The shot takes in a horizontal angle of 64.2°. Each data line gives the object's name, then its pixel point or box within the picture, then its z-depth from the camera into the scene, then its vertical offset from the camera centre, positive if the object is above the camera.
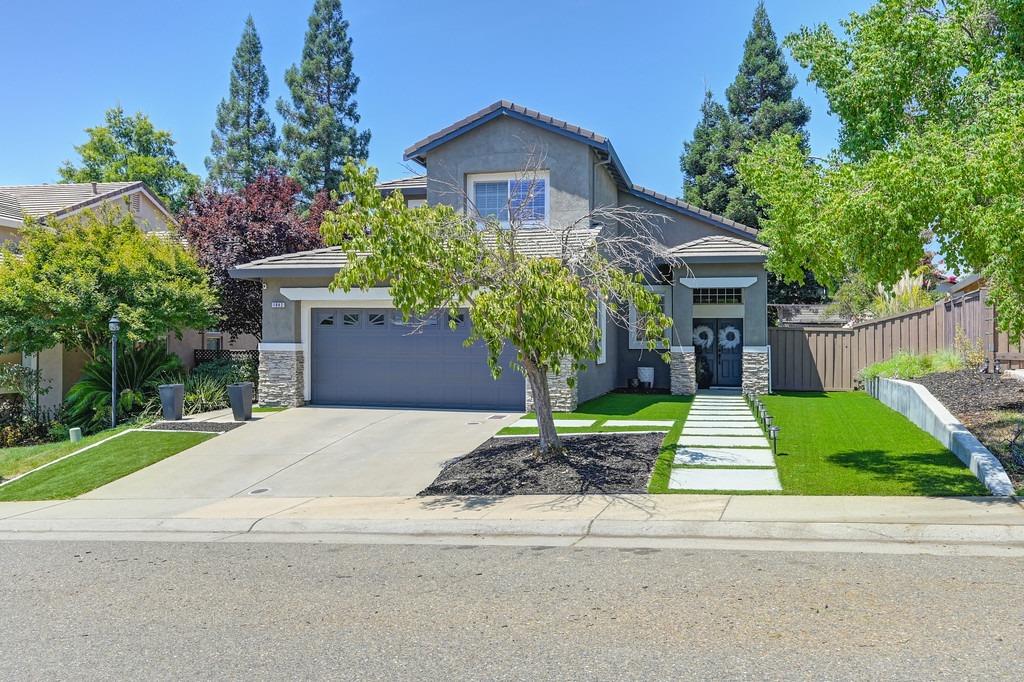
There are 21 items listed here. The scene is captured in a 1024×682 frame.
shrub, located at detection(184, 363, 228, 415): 18.09 -1.01
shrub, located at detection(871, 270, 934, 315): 24.55 +1.51
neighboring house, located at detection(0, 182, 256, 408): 19.59 +4.26
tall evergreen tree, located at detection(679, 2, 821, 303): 38.47 +11.25
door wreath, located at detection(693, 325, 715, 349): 21.91 +0.34
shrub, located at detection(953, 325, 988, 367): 16.36 -0.03
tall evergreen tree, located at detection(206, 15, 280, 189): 46.34 +12.76
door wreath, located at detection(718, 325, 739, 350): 21.81 +0.28
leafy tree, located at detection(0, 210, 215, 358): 17.12 +1.38
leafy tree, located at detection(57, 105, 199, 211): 45.16 +10.82
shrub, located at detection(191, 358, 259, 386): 20.12 -0.52
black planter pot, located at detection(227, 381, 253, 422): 16.19 -0.99
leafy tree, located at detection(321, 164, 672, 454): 10.01 +0.95
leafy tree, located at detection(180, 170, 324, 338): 22.76 +3.20
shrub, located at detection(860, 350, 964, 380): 17.22 -0.38
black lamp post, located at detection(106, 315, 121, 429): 16.45 -0.26
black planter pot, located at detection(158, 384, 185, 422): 16.19 -1.03
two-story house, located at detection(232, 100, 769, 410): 17.58 +0.87
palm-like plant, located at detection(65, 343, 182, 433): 17.99 -0.75
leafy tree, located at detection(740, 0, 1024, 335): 8.10 +2.10
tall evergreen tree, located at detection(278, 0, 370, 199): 45.94 +13.88
